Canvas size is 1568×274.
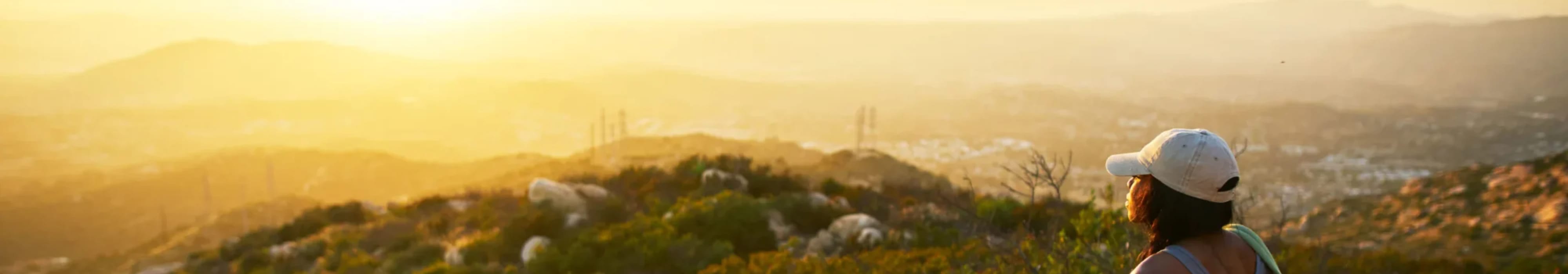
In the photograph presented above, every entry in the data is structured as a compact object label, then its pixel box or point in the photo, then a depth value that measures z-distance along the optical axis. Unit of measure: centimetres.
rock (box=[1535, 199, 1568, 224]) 1788
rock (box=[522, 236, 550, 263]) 1095
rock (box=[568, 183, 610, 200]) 1688
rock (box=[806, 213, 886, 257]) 1145
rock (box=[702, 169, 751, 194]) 1703
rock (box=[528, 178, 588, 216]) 1564
